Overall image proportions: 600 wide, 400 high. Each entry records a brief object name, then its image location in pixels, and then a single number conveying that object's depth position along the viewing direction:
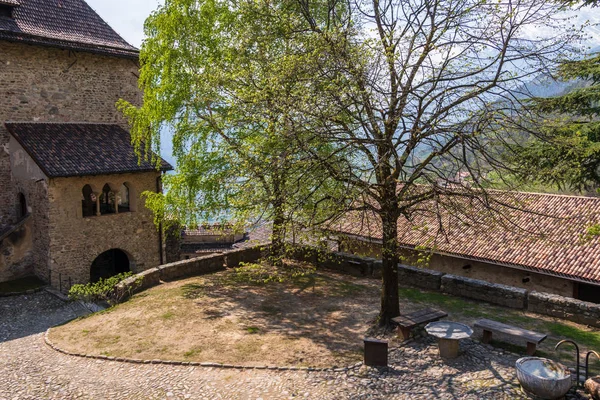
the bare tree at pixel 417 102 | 8.23
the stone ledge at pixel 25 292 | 13.73
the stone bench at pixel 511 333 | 7.69
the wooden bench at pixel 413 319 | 8.56
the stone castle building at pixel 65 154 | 14.62
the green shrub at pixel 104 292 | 12.53
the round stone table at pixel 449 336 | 7.62
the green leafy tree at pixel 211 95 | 10.99
